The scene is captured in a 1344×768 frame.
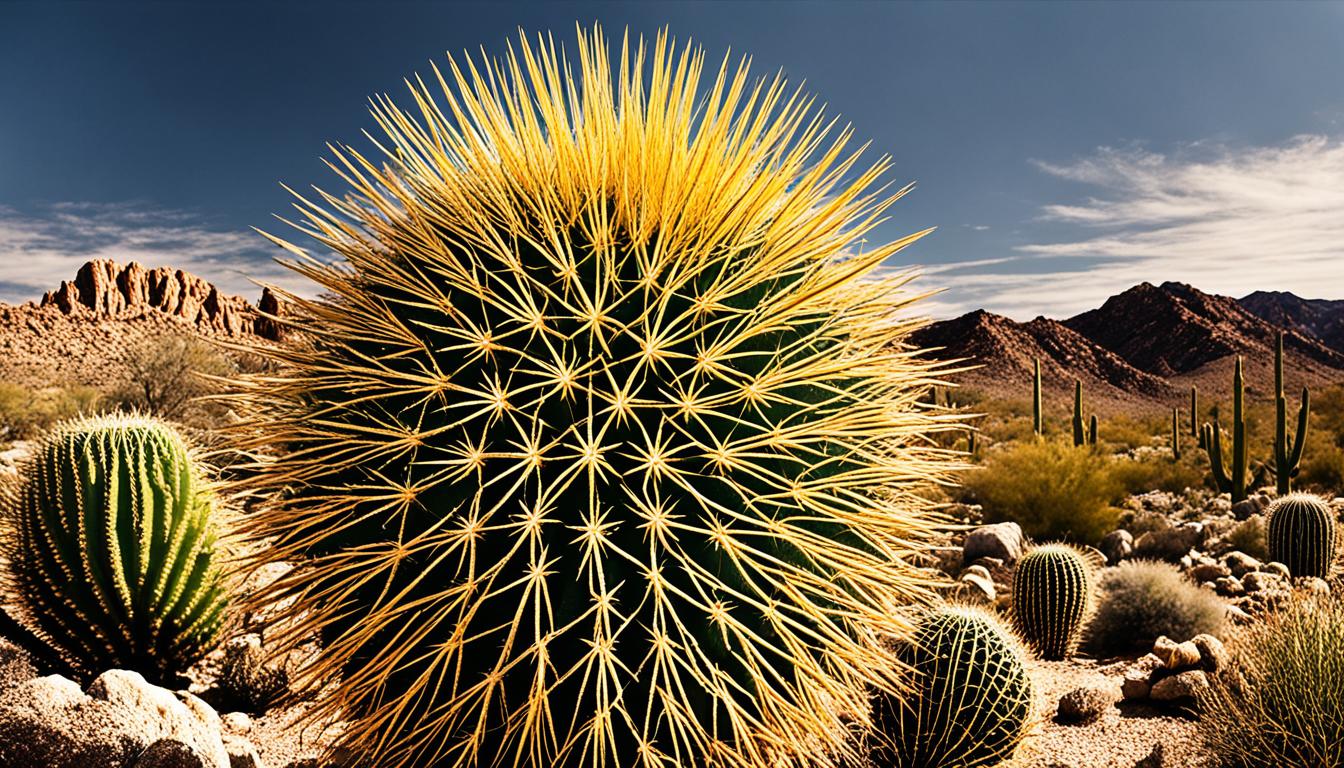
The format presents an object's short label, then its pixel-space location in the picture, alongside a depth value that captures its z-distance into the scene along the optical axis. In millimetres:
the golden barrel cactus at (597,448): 1799
